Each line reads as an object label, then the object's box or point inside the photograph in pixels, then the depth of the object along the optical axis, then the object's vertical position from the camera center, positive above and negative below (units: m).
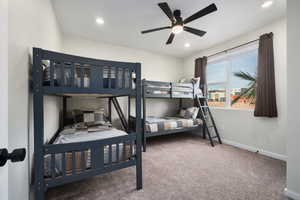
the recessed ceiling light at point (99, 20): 2.32 +1.51
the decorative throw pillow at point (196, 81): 3.40 +0.49
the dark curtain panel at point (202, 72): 3.58 +0.80
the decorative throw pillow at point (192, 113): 3.43 -0.39
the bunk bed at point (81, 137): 1.13 -0.34
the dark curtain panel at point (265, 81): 2.32 +0.34
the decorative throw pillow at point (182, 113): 3.73 -0.42
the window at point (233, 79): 2.77 +0.49
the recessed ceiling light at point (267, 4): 1.90 +1.46
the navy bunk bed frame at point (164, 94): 2.76 +0.16
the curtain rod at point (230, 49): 2.71 +1.22
